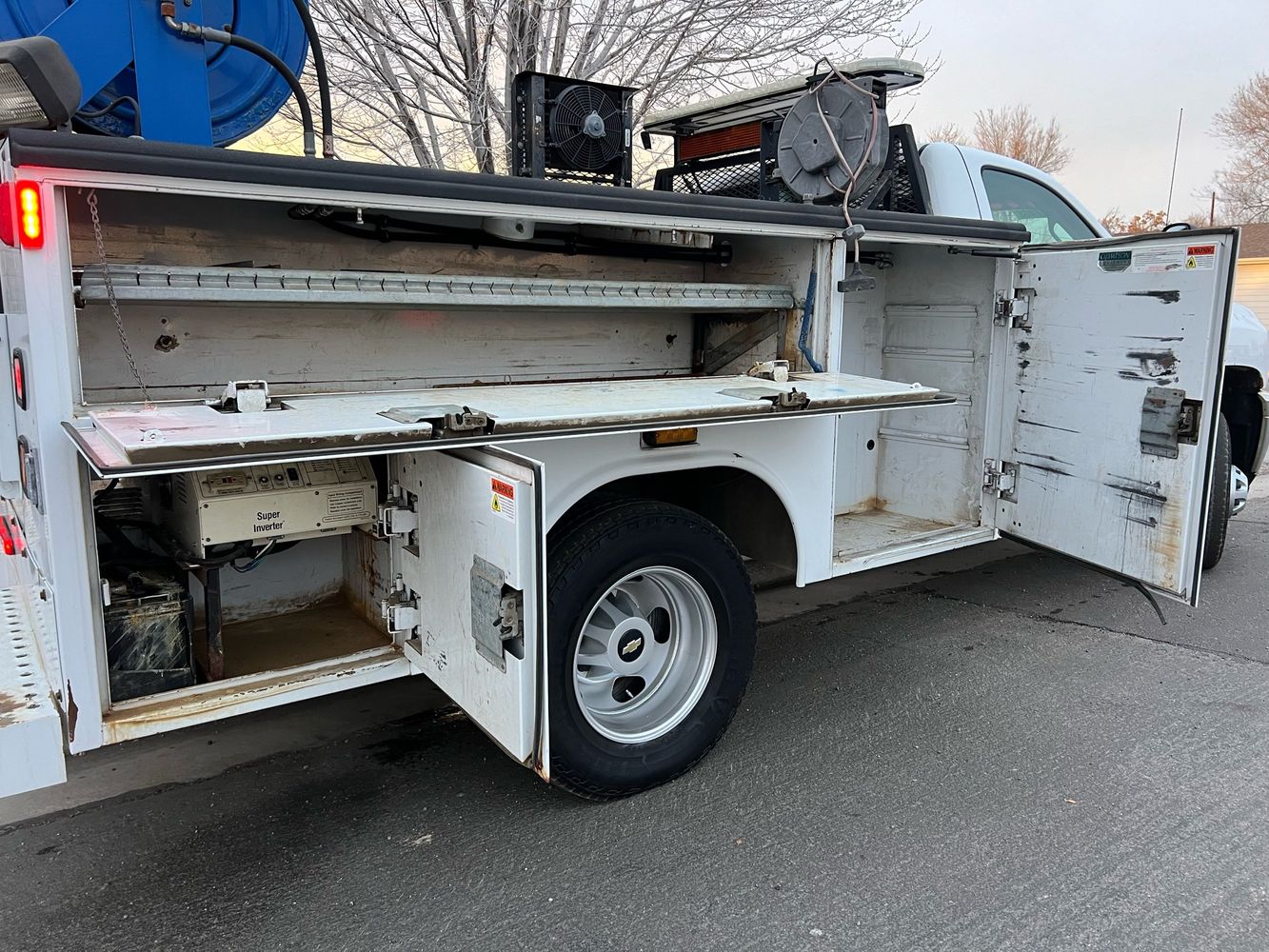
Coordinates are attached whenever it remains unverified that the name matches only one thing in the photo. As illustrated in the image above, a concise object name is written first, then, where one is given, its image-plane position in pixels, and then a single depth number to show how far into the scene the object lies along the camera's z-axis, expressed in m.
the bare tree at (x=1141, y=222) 36.47
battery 2.60
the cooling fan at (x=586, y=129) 4.26
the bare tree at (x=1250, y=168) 38.34
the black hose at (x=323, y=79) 3.44
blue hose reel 3.02
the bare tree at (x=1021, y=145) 41.84
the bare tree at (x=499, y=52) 9.34
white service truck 2.44
